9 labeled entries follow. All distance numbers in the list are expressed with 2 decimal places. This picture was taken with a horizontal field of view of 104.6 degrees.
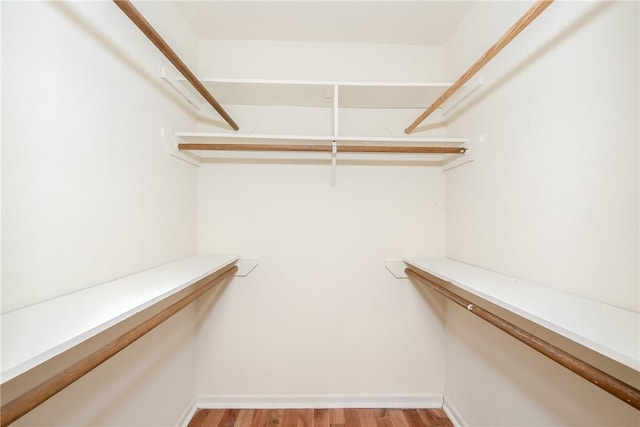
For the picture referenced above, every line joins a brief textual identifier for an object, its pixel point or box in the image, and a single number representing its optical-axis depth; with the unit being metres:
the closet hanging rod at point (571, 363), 0.50
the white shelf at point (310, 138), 1.40
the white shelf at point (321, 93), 1.48
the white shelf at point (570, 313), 0.53
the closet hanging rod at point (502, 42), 0.75
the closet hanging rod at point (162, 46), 0.77
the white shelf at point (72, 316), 0.46
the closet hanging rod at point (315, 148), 1.45
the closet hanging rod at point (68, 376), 0.45
